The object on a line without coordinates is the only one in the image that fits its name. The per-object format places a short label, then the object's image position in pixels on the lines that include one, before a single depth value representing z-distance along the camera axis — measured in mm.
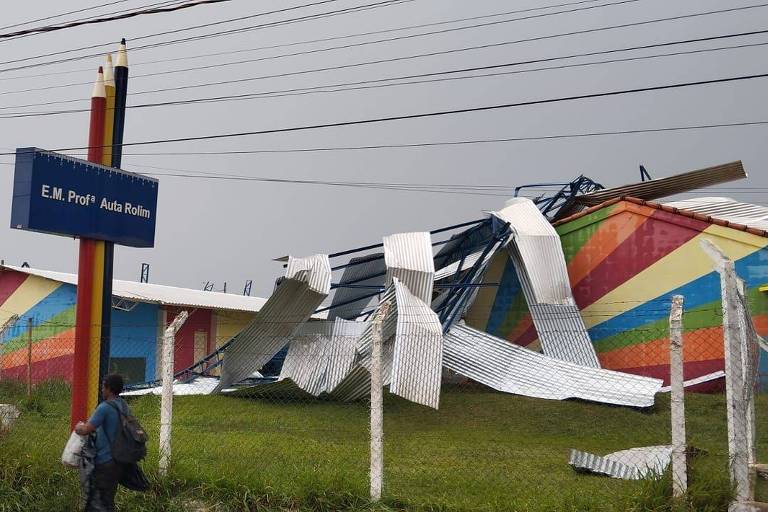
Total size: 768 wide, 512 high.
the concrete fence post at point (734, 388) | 6484
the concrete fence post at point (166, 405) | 7984
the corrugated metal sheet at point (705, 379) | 17500
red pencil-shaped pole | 10188
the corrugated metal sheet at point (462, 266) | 18773
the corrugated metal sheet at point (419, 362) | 13766
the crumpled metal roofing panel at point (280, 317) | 16359
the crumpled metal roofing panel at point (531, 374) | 15930
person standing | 7254
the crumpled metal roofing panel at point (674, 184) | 21422
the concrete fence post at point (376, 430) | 7285
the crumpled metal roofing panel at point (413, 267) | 16500
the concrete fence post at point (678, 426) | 6523
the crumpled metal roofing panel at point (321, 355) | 15954
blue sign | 10172
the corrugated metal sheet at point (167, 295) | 25594
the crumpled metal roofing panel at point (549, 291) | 18453
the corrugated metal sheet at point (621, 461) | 9086
